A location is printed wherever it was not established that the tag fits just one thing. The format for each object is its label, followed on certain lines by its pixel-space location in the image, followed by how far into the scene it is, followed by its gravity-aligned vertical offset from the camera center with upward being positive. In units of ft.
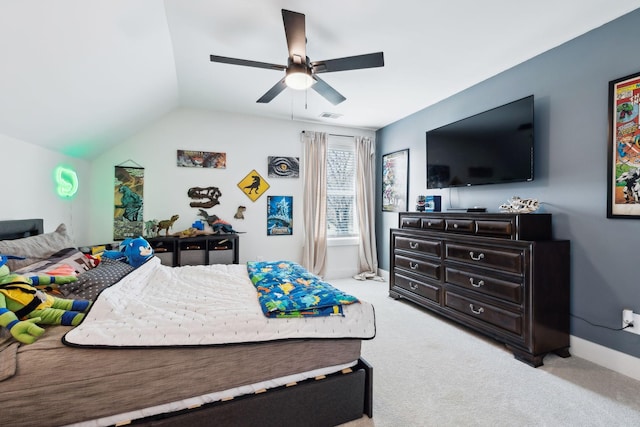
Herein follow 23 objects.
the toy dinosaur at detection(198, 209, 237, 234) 13.28 -0.48
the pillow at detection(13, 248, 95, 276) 5.20 -1.04
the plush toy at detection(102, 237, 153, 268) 7.79 -1.13
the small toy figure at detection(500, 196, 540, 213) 8.11 +0.24
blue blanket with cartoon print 5.09 -1.68
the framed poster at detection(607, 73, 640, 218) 6.68 +1.58
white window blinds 16.24 +1.42
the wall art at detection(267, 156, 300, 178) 14.83 +2.48
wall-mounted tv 8.67 +2.32
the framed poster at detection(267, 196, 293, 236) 14.83 -0.10
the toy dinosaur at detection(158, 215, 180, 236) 12.16 -0.48
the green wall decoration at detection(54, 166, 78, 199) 9.21 +1.08
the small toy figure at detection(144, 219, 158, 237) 12.34 -0.66
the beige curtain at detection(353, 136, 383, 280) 16.31 +0.36
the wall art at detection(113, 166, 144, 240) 12.36 +0.49
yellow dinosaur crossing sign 14.37 +1.45
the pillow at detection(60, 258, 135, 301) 5.19 -1.36
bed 3.58 -2.36
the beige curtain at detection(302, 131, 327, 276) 15.23 +0.67
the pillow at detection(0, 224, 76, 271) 5.53 -0.76
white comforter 4.16 -1.77
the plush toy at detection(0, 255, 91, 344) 3.85 -1.45
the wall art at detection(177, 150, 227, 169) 13.30 +2.60
